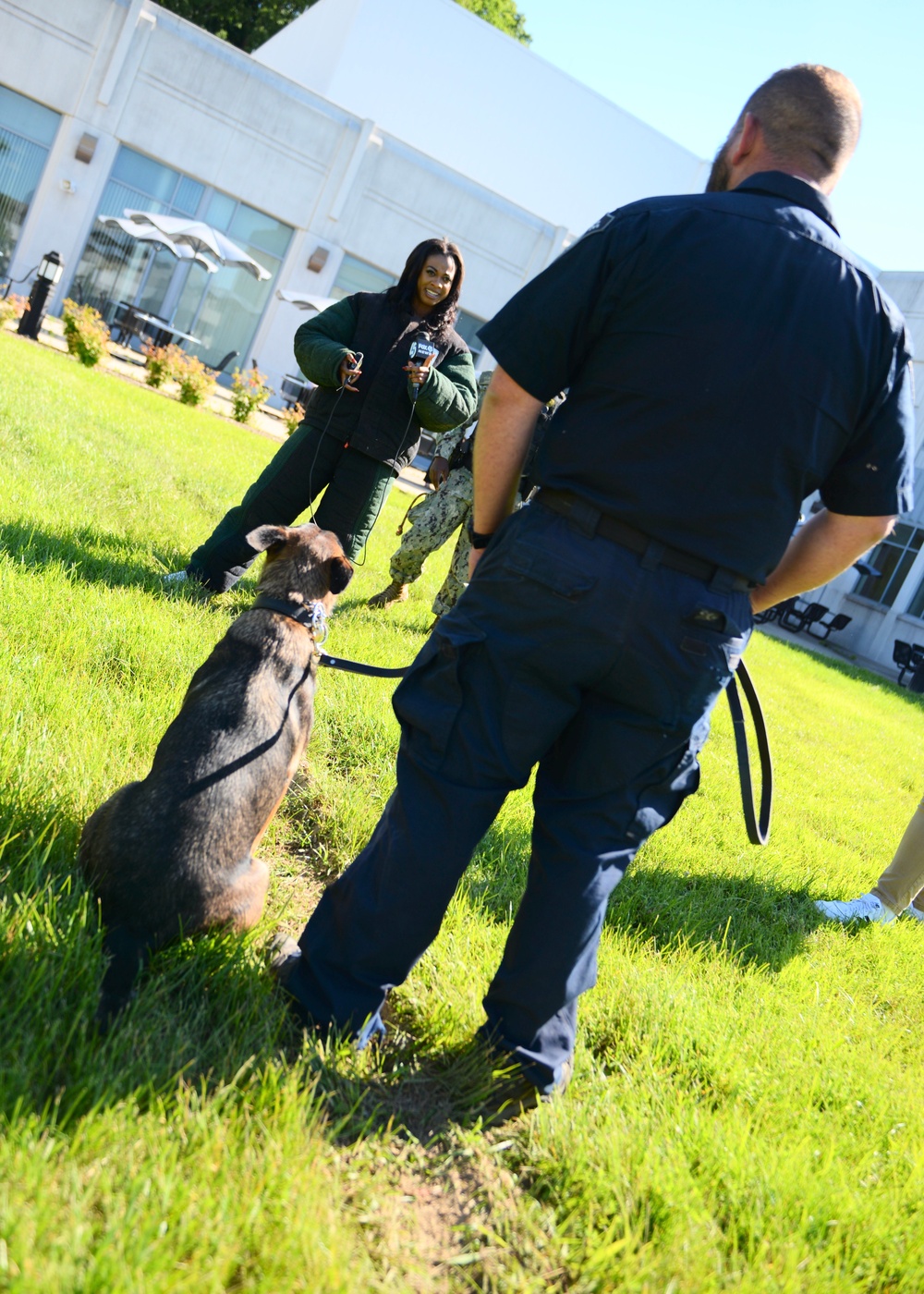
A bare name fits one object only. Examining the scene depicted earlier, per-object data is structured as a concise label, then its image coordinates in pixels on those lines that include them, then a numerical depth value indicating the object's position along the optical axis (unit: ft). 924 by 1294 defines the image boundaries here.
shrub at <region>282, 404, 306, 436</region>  53.88
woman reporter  17.65
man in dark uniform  7.07
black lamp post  54.03
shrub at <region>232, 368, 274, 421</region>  56.90
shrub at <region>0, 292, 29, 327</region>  55.21
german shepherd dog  7.78
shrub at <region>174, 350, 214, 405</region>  53.16
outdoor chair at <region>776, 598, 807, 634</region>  83.87
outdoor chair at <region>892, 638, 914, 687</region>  71.72
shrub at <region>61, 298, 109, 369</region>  50.34
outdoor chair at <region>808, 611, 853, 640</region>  81.39
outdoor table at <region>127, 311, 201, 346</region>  73.67
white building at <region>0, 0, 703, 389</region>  75.31
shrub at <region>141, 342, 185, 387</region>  55.01
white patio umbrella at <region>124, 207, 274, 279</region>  70.54
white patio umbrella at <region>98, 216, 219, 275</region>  71.26
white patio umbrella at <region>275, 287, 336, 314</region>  72.90
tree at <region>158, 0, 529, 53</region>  129.70
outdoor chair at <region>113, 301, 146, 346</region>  74.95
